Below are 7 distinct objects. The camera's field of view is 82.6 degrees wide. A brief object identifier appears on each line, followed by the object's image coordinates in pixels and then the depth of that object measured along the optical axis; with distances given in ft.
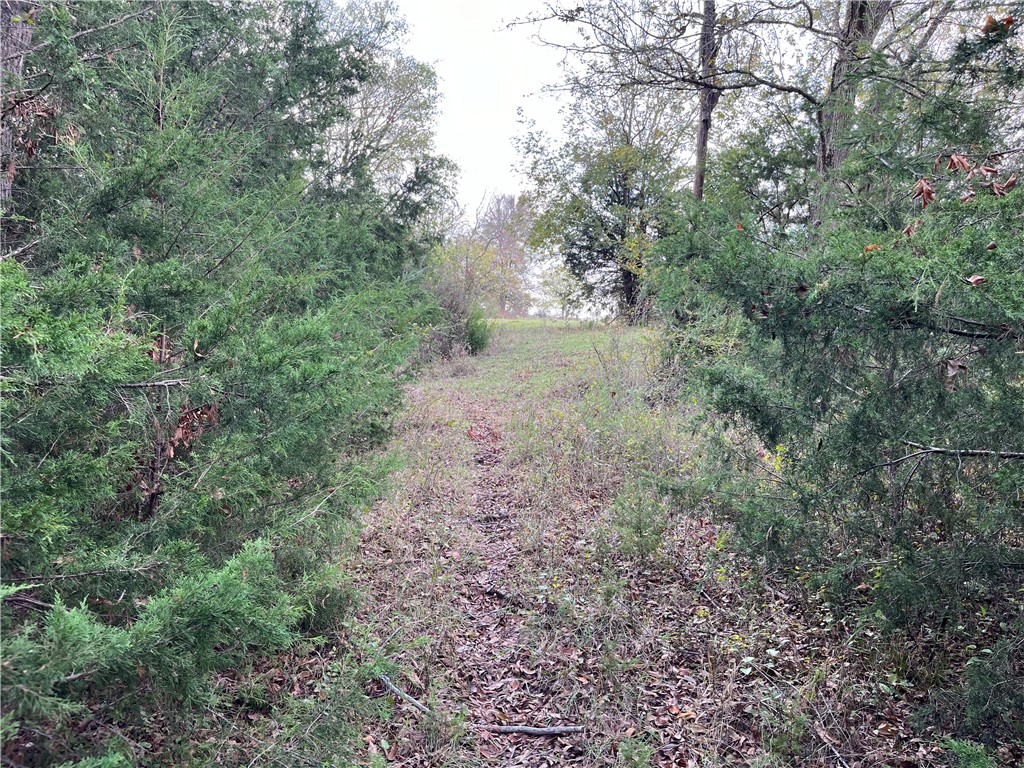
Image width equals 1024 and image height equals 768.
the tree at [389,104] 42.91
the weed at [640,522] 15.51
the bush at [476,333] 58.49
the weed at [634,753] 9.33
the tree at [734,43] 20.10
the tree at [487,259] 58.23
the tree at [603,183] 54.85
